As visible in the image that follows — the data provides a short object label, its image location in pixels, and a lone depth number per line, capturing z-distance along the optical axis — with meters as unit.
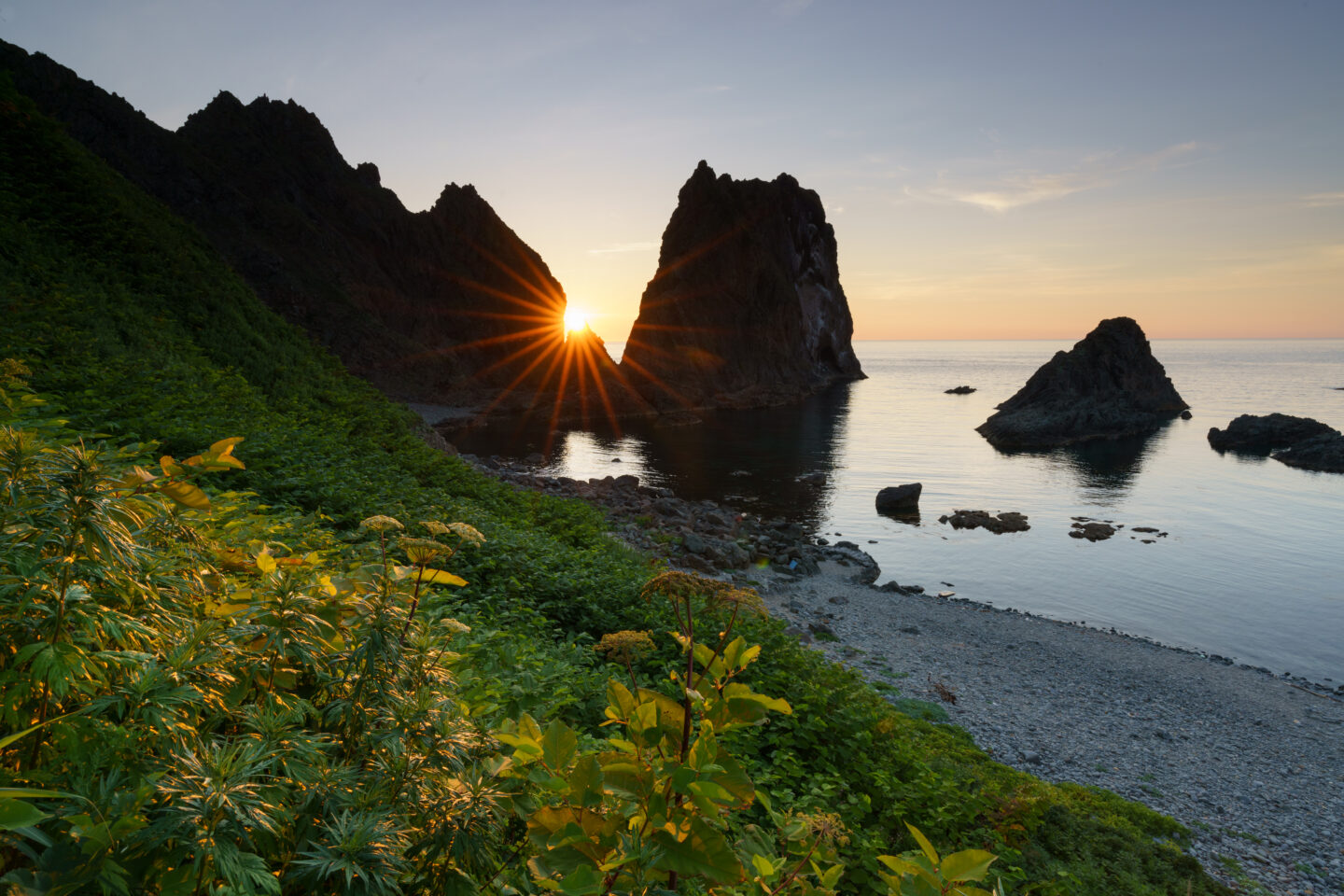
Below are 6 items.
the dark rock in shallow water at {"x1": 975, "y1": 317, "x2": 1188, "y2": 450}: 73.44
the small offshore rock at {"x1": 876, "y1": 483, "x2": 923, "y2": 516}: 42.34
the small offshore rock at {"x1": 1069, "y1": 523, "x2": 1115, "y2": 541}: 37.25
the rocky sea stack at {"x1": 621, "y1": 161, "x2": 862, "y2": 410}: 115.31
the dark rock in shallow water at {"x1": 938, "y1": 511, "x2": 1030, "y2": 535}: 38.88
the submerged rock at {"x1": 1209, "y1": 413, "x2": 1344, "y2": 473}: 67.06
